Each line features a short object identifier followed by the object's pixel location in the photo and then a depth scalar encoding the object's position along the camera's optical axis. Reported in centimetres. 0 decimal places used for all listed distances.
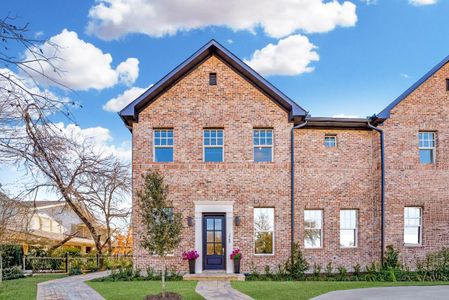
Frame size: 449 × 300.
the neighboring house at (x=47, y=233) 2183
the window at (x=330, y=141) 1780
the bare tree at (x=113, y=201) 2353
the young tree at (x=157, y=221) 1112
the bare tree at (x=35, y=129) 352
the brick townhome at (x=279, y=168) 1677
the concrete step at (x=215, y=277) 1554
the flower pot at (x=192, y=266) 1614
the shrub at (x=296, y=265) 1611
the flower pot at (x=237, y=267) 1622
